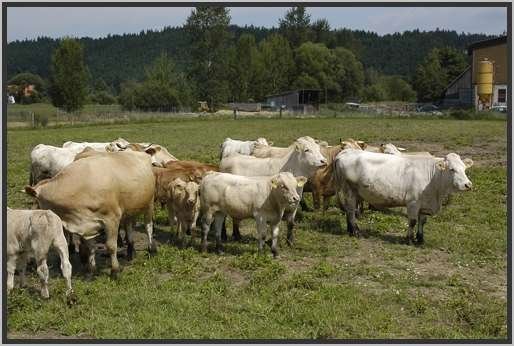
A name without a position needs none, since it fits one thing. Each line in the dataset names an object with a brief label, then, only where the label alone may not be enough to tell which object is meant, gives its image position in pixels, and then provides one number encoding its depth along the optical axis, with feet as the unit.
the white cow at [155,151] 46.52
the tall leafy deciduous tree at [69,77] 216.74
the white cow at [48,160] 45.21
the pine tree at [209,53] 248.52
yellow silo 171.22
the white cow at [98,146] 47.65
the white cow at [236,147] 56.03
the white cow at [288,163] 40.37
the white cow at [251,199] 33.27
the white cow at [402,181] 36.86
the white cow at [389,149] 49.13
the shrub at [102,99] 373.52
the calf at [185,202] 36.19
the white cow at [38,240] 26.27
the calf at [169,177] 38.01
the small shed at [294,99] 288.51
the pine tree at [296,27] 352.28
